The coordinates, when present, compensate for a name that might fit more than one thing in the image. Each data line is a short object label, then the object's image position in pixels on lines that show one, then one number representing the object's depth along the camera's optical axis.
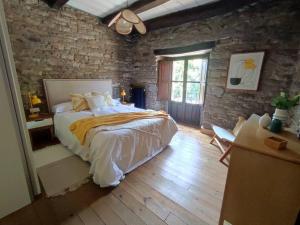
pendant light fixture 2.06
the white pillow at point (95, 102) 3.05
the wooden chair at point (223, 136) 2.36
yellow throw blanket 2.00
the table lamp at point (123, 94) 4.33
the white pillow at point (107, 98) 3.45
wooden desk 0.87
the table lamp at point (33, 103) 2.70
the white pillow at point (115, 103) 3.62
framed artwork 2.63
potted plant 1.34
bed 1.71
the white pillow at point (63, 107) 2.90
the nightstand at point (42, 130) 2.57
